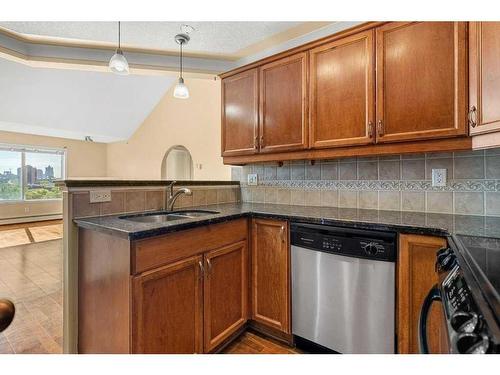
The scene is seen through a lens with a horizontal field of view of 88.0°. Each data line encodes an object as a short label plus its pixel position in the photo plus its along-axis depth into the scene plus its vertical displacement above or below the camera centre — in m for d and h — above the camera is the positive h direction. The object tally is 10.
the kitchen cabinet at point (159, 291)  1.21 -0.55
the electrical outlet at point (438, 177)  1.72 +0.06
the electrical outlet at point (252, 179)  2.66 +0.09
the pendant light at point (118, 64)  1.94 +0.94
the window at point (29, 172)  6.47 +0.46
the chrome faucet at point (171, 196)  1.94 -0.06
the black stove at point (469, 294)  0.50 -0.27
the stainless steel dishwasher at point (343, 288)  1.37 -0.59
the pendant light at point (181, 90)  2.65 +1.01
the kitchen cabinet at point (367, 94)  1.45 +0.61
